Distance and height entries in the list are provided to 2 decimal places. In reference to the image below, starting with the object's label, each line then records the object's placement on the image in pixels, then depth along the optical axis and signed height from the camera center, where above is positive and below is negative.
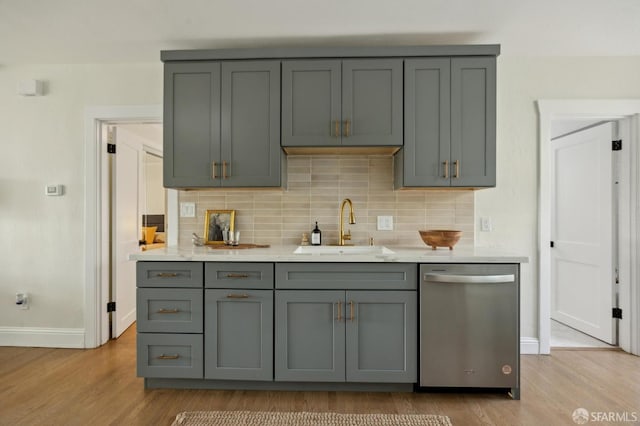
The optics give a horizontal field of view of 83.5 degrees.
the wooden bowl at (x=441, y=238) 2.57 -0.18
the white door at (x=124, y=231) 3.35 -0.18
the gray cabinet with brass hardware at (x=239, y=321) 2.32 -0.70
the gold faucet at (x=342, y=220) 2.86 -0.06
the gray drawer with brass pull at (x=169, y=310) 2.35 -0.64
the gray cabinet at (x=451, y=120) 2.56 +0.67
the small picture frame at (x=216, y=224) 3.06 -0.10
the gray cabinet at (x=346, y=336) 2.29 -0.79
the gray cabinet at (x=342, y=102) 2.59 +0.81
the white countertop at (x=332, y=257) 2.27 -0.28
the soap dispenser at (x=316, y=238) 2.94 -0.21
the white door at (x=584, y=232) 3.24 -0.18
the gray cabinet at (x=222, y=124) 2.63 +0.66
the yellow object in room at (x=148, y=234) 4.79 -0.28
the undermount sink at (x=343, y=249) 2.82 -0.29
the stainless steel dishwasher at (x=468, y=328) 2.27 -0.73
